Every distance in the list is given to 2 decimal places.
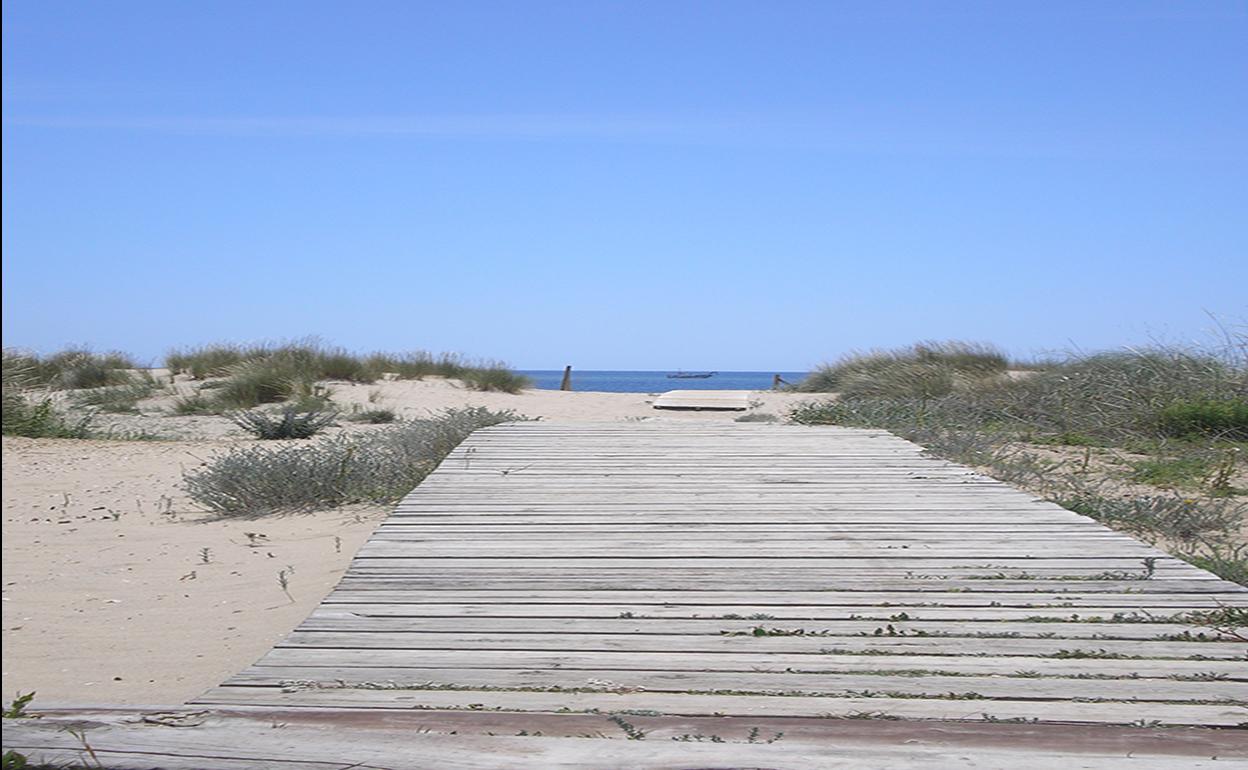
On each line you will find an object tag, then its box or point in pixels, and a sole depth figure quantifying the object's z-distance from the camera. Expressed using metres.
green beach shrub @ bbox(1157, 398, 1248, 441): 9.50
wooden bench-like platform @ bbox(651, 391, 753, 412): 15.90
